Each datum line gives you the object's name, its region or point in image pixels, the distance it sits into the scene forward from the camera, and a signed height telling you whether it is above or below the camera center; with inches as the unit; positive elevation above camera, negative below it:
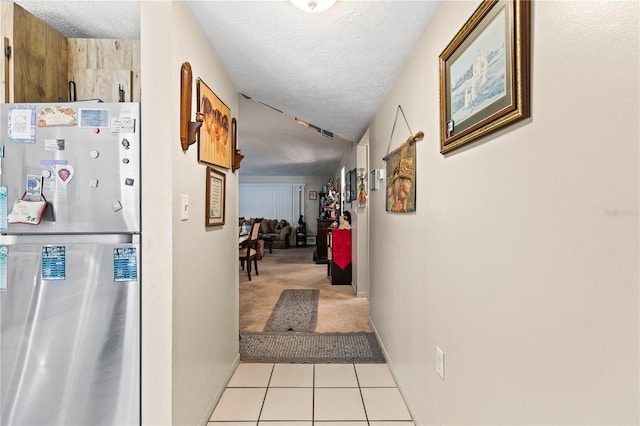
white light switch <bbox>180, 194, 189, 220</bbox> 59.6 +1.7
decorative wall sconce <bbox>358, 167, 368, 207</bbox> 162.6 +13.9
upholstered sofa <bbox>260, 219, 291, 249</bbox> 366.0 -18.5
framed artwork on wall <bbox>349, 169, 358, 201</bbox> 176.2 +18.4
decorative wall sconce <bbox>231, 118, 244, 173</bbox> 92.9 +19.2
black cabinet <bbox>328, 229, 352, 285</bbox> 189.3 -25.0
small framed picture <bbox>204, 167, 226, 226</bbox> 72.3 +4.6
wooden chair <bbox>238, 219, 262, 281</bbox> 206.5 -22.0
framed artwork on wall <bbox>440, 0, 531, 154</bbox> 33.2 +18.0
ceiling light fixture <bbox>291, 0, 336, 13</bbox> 55.6 +37.5
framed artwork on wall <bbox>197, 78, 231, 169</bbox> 67.8 +20.9
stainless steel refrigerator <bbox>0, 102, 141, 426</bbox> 56.0 -10.3
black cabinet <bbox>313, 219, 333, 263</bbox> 267.1 -24.5
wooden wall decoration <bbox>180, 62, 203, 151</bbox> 58.1 +19.4
